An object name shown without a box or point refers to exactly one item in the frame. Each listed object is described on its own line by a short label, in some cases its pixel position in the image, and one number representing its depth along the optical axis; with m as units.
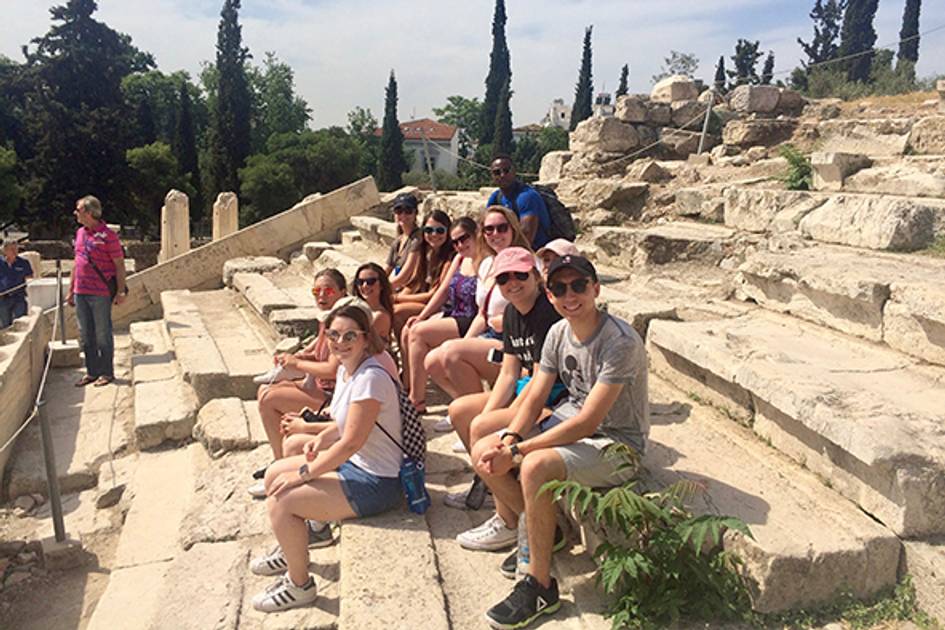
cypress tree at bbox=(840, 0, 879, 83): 40.75
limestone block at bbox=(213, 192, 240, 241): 13.95
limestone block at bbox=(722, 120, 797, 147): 10.57
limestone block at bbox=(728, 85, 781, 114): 12.26
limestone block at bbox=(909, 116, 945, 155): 7.19
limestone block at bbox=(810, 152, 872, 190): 6.74
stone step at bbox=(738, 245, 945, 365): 3.62
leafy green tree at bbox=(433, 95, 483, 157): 66.06
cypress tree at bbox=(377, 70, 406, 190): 39.16
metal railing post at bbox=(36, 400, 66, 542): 4.09
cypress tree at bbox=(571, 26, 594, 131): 44.69
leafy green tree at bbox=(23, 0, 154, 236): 30.44
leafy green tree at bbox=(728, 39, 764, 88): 45.84
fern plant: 2.36
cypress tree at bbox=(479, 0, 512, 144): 46.47
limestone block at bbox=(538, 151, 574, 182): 11.94
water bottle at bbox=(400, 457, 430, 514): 3.27
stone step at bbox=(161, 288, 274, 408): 5.63
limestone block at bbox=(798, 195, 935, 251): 4.96
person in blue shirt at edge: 8.60
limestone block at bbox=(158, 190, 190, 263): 13.14
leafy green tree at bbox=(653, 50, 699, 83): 40.94
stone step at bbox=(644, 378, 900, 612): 2.35
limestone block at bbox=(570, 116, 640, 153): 11.53
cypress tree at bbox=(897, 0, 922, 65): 36.91
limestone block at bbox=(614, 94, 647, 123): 11.95
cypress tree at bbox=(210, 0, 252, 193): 35.97
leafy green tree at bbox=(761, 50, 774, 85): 49.53
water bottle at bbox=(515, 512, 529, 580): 2.76
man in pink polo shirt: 6.52
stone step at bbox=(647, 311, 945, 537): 2.48
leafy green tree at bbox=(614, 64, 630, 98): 55.00
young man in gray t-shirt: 2.59
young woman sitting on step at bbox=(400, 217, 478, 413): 4.39
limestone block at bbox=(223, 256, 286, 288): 10.25
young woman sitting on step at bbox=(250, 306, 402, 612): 2.97
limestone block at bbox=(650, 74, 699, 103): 12.83
